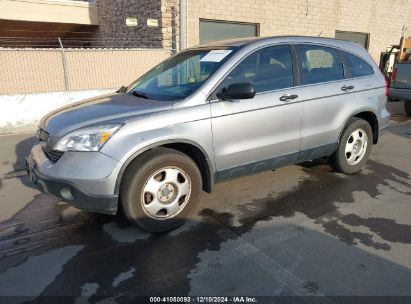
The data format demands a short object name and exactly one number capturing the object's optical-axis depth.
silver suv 3.06
